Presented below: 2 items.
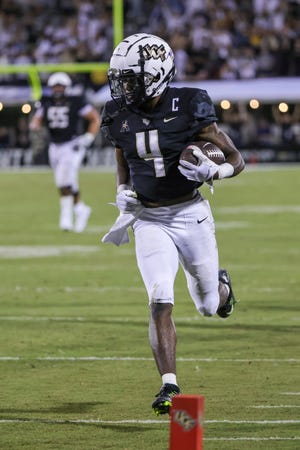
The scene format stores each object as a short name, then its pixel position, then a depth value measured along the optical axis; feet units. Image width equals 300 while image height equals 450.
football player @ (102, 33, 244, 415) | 40.65
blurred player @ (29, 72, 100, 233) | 103.45
